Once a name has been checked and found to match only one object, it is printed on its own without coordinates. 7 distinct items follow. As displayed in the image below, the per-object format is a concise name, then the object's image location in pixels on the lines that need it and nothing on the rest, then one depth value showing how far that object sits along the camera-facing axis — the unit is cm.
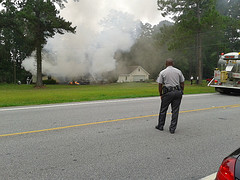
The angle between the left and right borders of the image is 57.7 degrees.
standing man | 506
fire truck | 1398
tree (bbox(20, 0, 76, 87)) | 2564
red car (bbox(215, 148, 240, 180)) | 174
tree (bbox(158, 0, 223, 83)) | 2889
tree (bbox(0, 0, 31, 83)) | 4500
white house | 4235
